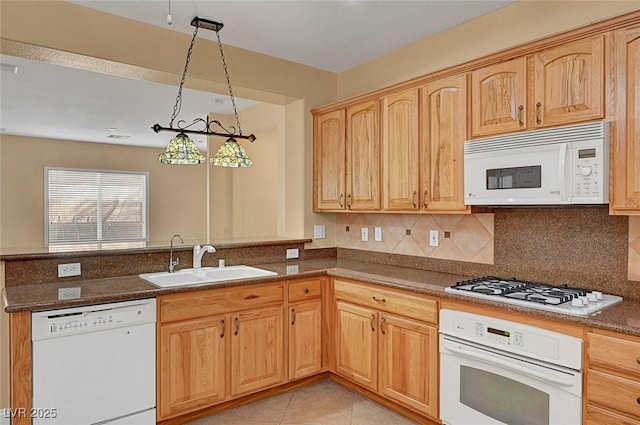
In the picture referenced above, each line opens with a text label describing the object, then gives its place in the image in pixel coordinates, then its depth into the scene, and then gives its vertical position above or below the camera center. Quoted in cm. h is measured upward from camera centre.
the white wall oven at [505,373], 190 -82
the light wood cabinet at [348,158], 326 +42
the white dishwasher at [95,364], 213 -84
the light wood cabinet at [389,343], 251 -88
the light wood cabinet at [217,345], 253 -88
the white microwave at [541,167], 203 +22
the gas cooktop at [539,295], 197 -45
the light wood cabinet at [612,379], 170 -72
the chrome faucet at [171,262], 306 -40
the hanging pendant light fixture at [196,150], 257 +37
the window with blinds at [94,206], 722 +5
